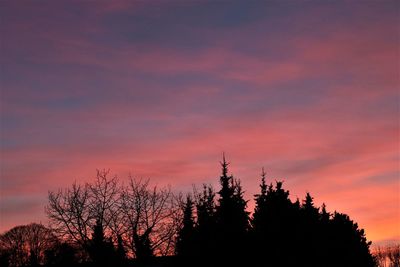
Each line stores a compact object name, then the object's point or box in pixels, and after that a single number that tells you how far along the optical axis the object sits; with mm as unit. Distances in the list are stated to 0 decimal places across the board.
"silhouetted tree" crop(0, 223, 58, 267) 96438
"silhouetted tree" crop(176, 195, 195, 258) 35125
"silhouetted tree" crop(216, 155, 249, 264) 31203
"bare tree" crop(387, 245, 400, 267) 138750
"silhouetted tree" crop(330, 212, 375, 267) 38250
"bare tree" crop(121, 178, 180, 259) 60625
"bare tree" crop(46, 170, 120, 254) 58938
